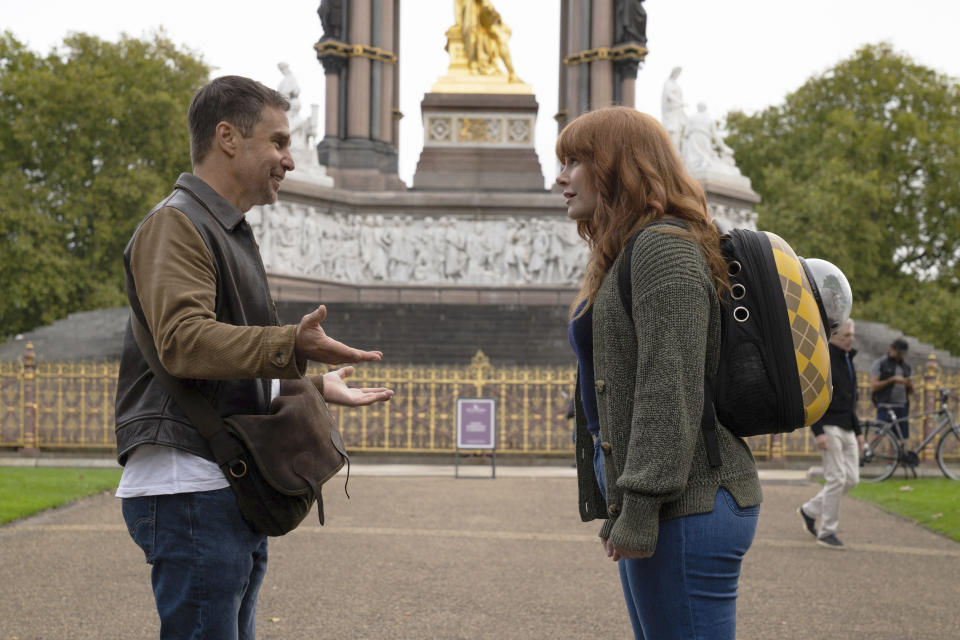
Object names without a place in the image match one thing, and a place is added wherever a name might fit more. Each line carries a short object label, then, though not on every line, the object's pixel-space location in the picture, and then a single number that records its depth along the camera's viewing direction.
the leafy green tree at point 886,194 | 39.41
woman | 2.61
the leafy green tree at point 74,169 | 38.72
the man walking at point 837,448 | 8.74
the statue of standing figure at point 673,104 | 28.41
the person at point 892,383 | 14.27
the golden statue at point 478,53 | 29.19
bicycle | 13.73
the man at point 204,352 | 2.51
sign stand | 13.89
